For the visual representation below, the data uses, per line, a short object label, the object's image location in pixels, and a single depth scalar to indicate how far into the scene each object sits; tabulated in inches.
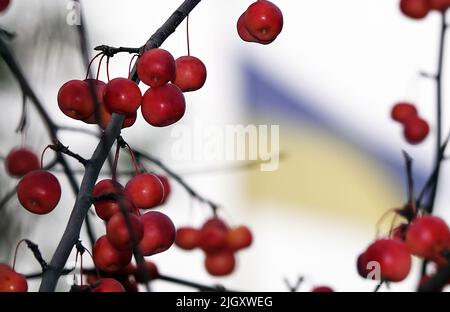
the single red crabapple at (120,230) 34.4
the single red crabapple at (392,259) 36.2
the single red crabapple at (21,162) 45.0
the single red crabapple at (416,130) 48.1
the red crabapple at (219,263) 48.7
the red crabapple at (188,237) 47.6
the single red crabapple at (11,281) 34.8
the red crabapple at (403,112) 48.9
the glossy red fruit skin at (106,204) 35.2
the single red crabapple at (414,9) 47.1
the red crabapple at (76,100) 36.3
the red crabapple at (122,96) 35.3
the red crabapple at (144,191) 36.2
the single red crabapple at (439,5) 44.3
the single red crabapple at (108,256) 35.3
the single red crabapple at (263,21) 37.9
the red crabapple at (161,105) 36.3
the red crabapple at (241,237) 49.1
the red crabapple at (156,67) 35.3
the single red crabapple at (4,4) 42.1
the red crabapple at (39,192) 36.2
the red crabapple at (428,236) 35.4
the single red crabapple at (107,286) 34.4
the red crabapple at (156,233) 35.4
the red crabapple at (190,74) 37.8
